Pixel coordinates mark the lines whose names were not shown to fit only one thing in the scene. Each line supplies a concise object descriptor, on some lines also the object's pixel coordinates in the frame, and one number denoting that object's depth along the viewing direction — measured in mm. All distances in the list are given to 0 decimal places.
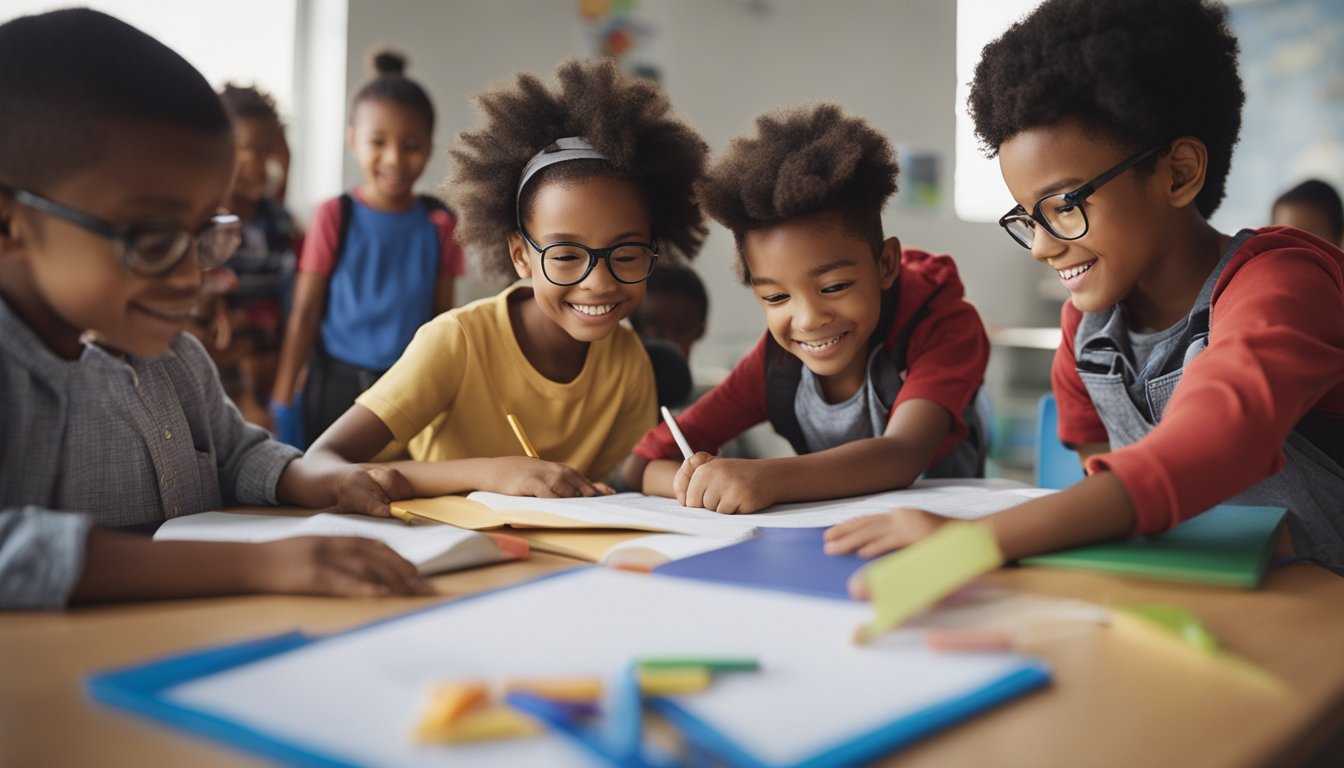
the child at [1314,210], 3373
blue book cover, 673
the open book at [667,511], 888
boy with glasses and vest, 928
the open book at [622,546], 765
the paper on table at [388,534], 746
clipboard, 417
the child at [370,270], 2545
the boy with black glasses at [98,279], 664
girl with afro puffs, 1373
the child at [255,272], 2676
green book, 709
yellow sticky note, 549
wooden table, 427
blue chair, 1546
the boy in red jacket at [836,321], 1278
